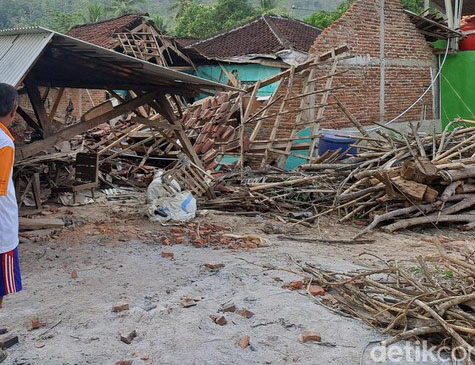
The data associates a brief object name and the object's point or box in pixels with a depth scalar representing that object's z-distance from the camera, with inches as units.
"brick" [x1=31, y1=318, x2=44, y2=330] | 170.2
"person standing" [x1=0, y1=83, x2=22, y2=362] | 140.4
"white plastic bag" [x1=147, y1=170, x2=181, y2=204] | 343.9
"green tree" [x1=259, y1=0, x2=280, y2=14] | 1626.5
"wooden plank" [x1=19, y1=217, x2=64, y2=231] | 301.7
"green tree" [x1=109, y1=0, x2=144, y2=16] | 1764.3
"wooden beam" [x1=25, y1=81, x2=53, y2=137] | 285.9
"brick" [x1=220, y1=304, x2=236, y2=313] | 177.3
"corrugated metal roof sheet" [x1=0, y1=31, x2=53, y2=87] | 209.3
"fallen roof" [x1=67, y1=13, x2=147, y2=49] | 785.7
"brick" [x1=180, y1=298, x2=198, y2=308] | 183.5
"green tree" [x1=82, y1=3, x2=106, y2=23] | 1594.5
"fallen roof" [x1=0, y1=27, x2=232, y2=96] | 221.1
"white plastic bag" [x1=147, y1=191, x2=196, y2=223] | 331.6
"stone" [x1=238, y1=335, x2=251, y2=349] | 152.7
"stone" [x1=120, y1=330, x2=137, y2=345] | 156.9
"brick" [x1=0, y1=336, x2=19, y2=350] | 155.3
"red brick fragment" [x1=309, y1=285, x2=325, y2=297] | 188.1
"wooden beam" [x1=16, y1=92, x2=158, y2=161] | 272.8
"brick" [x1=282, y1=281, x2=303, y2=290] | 195.9
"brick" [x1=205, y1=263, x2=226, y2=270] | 228.2
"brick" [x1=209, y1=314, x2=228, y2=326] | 167.5
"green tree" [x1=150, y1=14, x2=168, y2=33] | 1455.5
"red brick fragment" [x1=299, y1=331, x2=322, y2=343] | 155.5
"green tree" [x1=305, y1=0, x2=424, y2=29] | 1096.2
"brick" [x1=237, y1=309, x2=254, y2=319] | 172.4
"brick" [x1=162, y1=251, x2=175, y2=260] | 250.7
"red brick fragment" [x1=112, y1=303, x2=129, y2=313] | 180.2
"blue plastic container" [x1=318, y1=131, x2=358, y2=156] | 467.8
